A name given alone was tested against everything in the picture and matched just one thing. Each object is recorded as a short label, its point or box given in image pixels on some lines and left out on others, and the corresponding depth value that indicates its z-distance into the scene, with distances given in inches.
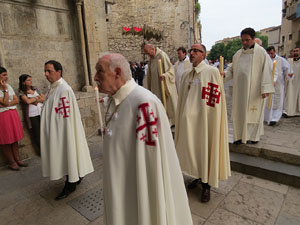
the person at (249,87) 135.0
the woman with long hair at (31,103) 166.6
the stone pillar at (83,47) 206.4
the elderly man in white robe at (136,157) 53.5
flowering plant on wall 836.9
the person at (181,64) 227.3
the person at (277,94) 198.8
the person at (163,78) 187.3
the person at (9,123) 148.9
